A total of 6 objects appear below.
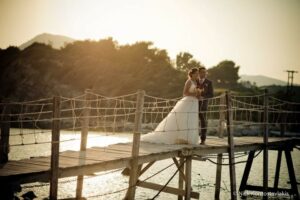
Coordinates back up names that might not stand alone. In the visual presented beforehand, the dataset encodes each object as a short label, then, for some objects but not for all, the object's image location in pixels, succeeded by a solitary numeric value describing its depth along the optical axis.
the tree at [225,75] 90.31
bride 11.76
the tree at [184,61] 91.38
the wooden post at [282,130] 17.34
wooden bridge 6.99
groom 12.45
